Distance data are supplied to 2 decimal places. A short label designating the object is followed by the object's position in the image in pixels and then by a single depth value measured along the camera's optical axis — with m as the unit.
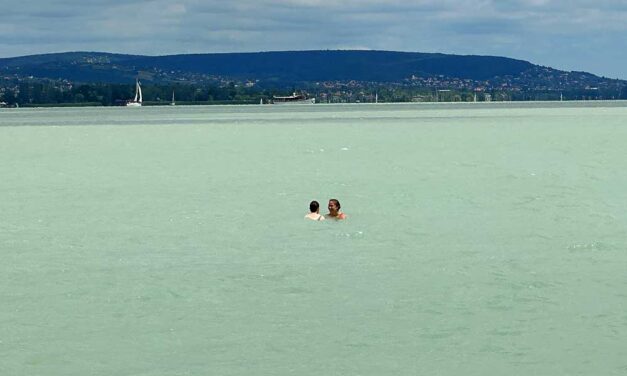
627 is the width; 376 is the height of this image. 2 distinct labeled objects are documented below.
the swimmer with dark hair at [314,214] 37.69
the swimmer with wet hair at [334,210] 37.31
